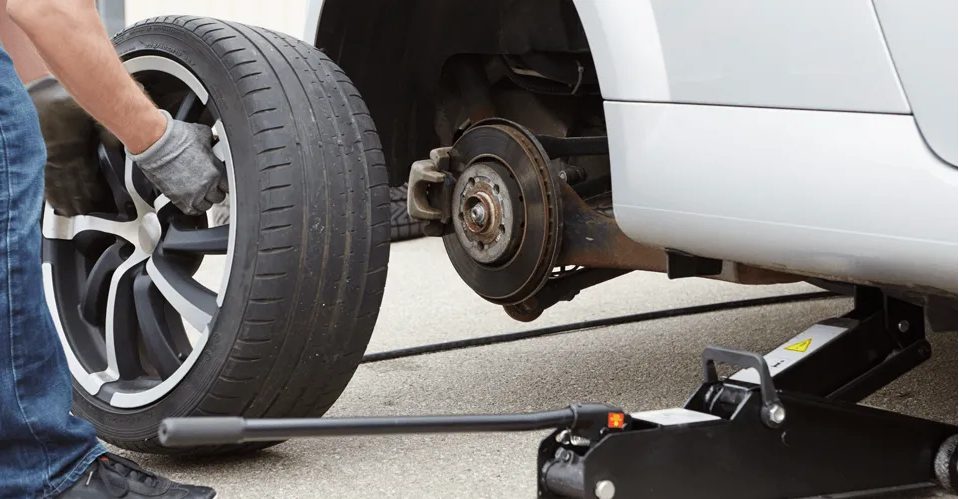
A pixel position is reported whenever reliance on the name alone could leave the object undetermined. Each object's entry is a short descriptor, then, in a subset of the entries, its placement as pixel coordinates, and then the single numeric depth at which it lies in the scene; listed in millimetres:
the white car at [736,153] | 2934
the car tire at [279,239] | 3272
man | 3075
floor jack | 2989
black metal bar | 2743
